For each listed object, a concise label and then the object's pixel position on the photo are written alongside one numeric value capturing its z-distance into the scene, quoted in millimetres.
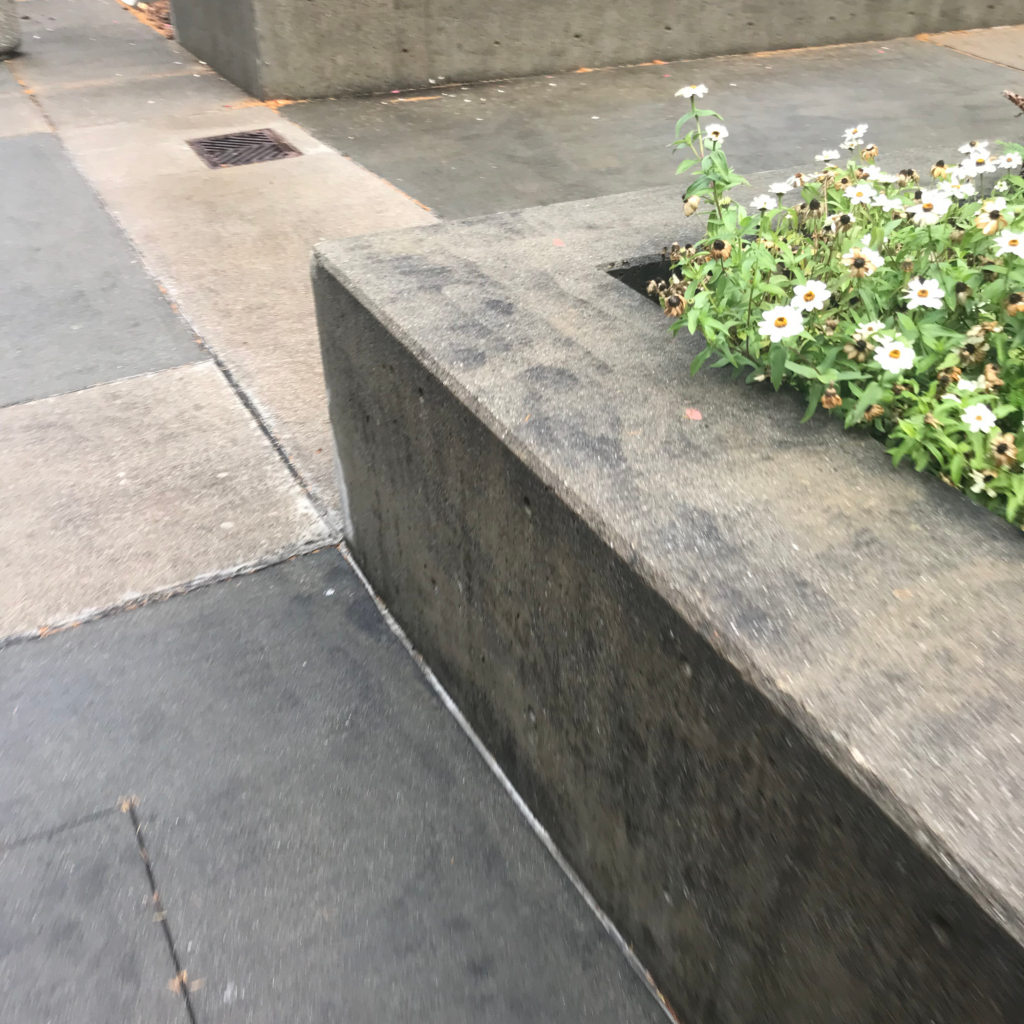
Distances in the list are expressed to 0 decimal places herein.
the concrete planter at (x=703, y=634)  1118
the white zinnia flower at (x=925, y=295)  1799
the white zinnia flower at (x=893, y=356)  1660
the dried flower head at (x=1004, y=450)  1531
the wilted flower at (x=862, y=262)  1832
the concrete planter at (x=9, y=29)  8112
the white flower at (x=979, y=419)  1565
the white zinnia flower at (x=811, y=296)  1799
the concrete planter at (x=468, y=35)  7230
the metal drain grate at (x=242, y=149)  6227
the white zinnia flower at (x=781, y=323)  1701
